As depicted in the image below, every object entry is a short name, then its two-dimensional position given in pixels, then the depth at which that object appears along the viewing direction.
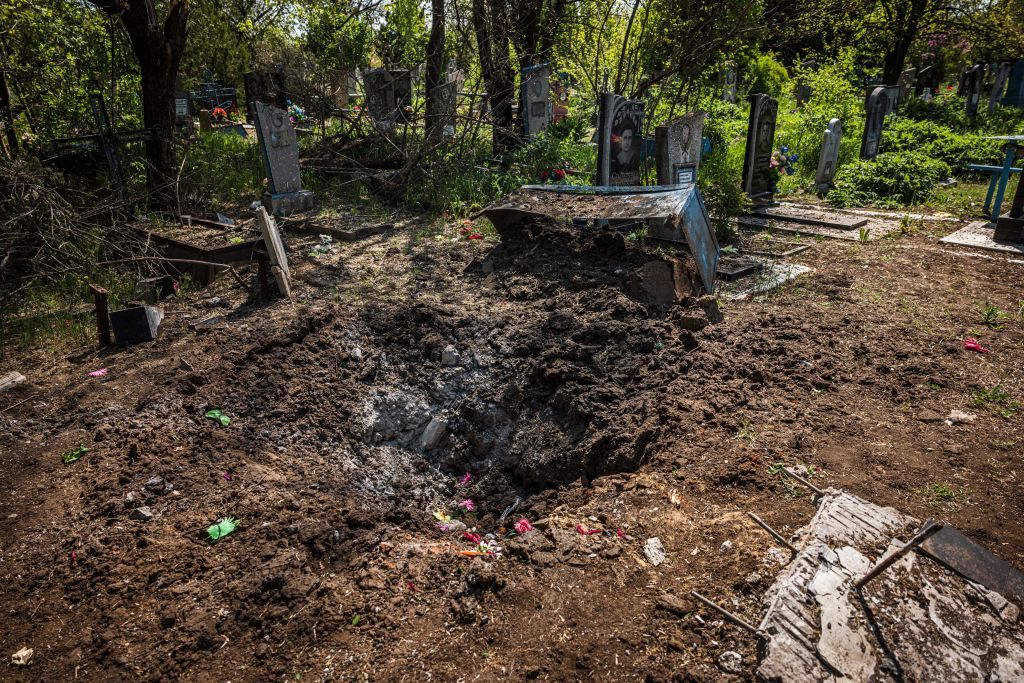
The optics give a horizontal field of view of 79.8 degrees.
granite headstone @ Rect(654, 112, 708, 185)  8.66
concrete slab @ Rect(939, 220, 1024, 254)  7.23
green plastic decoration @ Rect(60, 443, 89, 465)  3.76
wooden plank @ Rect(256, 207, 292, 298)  5.91
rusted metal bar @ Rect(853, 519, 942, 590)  2.26
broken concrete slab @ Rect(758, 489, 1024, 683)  2.17
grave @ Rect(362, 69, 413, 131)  10.92
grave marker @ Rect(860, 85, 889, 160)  11.72
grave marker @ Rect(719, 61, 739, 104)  19.49
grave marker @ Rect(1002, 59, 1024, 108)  18.27
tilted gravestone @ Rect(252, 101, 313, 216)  8.66
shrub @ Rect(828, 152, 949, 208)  9.77
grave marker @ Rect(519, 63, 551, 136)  11.73
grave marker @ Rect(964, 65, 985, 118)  17.16
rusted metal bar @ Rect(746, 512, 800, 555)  2.64
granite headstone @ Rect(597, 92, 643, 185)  8.06
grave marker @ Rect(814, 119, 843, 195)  10.39
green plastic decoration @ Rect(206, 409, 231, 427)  4.11
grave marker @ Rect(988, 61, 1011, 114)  18.59
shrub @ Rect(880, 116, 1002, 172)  11.45
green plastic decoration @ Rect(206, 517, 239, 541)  3.12
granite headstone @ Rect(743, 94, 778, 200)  9.27
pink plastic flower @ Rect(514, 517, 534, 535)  3.33
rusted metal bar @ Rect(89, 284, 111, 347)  5.26
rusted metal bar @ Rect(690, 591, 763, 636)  2.31
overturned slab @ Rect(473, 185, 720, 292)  5.47
